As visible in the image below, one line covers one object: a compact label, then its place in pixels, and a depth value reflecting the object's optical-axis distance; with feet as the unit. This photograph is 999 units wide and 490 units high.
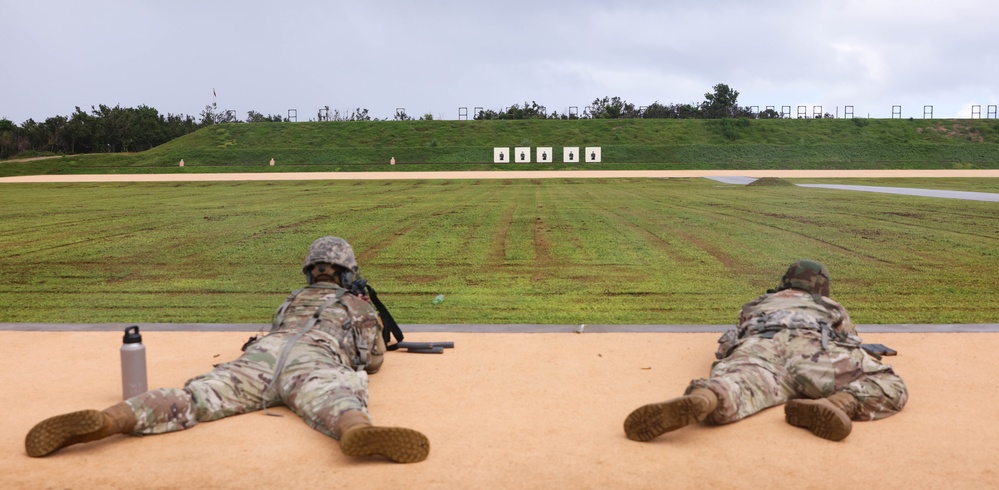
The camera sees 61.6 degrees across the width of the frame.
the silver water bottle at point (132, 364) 18.43
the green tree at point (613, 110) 325.21
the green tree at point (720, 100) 334.65
